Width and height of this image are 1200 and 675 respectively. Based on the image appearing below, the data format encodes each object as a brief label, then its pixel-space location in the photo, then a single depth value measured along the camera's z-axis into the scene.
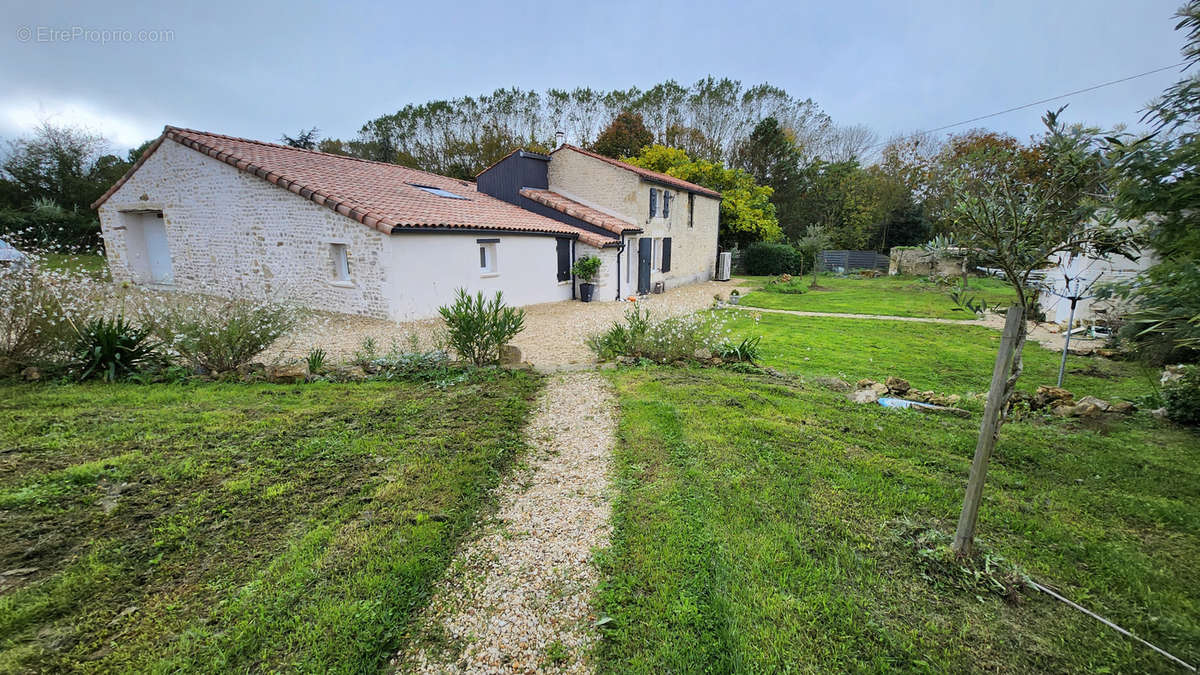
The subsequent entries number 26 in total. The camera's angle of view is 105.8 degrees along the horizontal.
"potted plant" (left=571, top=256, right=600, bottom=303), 15.73
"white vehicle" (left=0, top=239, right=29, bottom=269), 5.68
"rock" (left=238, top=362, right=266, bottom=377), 6.06
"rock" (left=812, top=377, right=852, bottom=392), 6.36
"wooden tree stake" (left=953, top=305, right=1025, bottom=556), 2.30
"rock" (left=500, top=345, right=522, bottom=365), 7.00
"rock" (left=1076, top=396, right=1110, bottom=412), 5.35
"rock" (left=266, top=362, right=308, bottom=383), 6.03
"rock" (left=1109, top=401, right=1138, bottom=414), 5.36
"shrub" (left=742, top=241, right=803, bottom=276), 28.02
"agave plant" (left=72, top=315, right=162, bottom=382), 5.57
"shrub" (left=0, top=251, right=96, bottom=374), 5.32
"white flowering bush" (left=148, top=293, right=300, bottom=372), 5.98
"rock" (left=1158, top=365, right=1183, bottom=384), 6.12
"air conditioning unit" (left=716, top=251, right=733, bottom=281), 25.50
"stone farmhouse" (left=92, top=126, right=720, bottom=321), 11.21
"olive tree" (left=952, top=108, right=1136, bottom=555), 2.31
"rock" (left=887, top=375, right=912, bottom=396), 6.05
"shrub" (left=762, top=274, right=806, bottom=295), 20.25
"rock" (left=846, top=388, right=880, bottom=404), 5.73
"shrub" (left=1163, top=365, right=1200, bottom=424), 4.95
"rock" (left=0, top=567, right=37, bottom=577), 2.33
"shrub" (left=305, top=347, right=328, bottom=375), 6.28
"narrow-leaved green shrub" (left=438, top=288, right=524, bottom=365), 6.55
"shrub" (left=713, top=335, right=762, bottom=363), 7.59
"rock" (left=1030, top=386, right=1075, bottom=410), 5.60
